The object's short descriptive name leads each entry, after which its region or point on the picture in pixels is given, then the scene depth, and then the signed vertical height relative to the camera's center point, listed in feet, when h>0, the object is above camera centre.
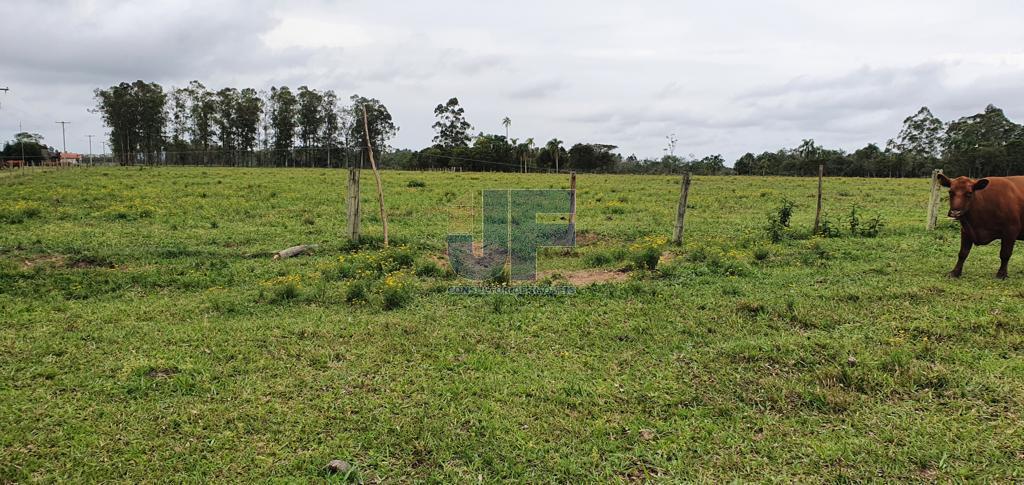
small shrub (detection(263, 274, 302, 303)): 23.58 -4.98
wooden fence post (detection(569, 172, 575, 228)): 34.94 -1.10
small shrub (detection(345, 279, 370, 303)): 23.67 -4.99
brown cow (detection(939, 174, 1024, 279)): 25.23 -0.88
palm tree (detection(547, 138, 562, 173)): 232.53 +15.42
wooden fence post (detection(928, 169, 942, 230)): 41.52 -1.32
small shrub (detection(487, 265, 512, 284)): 26.55 -4.69
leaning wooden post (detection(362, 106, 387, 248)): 31.96 +1.60
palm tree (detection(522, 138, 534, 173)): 232.41 +13.27
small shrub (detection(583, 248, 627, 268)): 31.40 -4.39
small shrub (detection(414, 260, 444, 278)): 28.43 -4.77
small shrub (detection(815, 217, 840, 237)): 41.22 -3.31
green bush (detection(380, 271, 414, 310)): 23.01 -4.96
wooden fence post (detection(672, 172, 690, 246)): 37.04 -2.21
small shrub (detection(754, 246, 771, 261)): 31.71 -3.93
